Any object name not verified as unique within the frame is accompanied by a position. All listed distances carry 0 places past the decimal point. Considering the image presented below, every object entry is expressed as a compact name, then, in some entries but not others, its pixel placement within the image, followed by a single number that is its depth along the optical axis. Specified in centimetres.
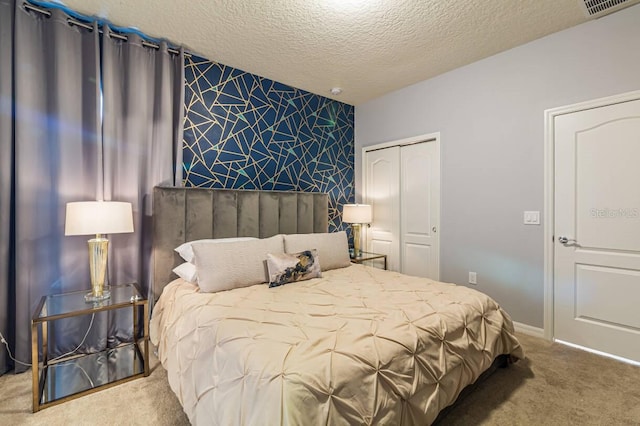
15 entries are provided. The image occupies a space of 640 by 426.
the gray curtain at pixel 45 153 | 212
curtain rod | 218
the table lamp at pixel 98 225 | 206
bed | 111
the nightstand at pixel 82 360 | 181
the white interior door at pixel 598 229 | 229
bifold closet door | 353
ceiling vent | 219
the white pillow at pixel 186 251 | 247
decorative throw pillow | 232
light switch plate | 273
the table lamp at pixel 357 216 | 379
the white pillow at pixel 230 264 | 214
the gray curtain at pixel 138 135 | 247
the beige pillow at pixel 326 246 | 275
